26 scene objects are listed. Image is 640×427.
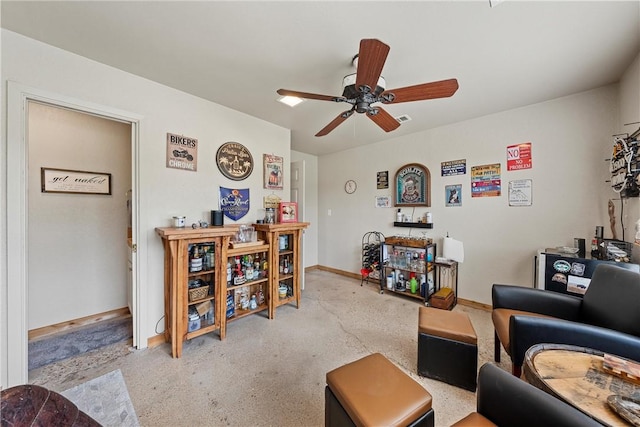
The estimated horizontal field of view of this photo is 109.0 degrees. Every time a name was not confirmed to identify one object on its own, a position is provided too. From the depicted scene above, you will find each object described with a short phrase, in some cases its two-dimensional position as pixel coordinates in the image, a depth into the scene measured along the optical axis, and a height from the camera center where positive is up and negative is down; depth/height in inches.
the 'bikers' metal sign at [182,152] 94.0 +24.9
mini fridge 80.5 -23.1
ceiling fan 51.3 +35.0
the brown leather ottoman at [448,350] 66.3 -42.0
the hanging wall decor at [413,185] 141.6 +16.1
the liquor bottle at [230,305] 100.8 -42.5
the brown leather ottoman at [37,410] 23.7 -22.3
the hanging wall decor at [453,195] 129.6 +9.0
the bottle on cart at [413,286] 134.6 -44.7
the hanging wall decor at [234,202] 110.7 +4.3
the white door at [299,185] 152.0 +17.2
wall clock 179.6 +19.2
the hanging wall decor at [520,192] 109.0 +8.7
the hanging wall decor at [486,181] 117.0 +15.5
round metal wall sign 109.5 +25.0
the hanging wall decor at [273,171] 127.3 +22.7
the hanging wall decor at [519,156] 108.6 +26.1
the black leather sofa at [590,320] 50.6 -28.3
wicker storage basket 87.7 -32.2
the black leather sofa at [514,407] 31.0 -29.6
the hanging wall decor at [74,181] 98.7 +13.5
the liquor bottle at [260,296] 113.9 -43.0
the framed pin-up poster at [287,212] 122.3 -0.8
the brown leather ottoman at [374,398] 39.9 -35.4
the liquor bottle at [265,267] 111.7 -27.7
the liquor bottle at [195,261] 88.1 -19.5
